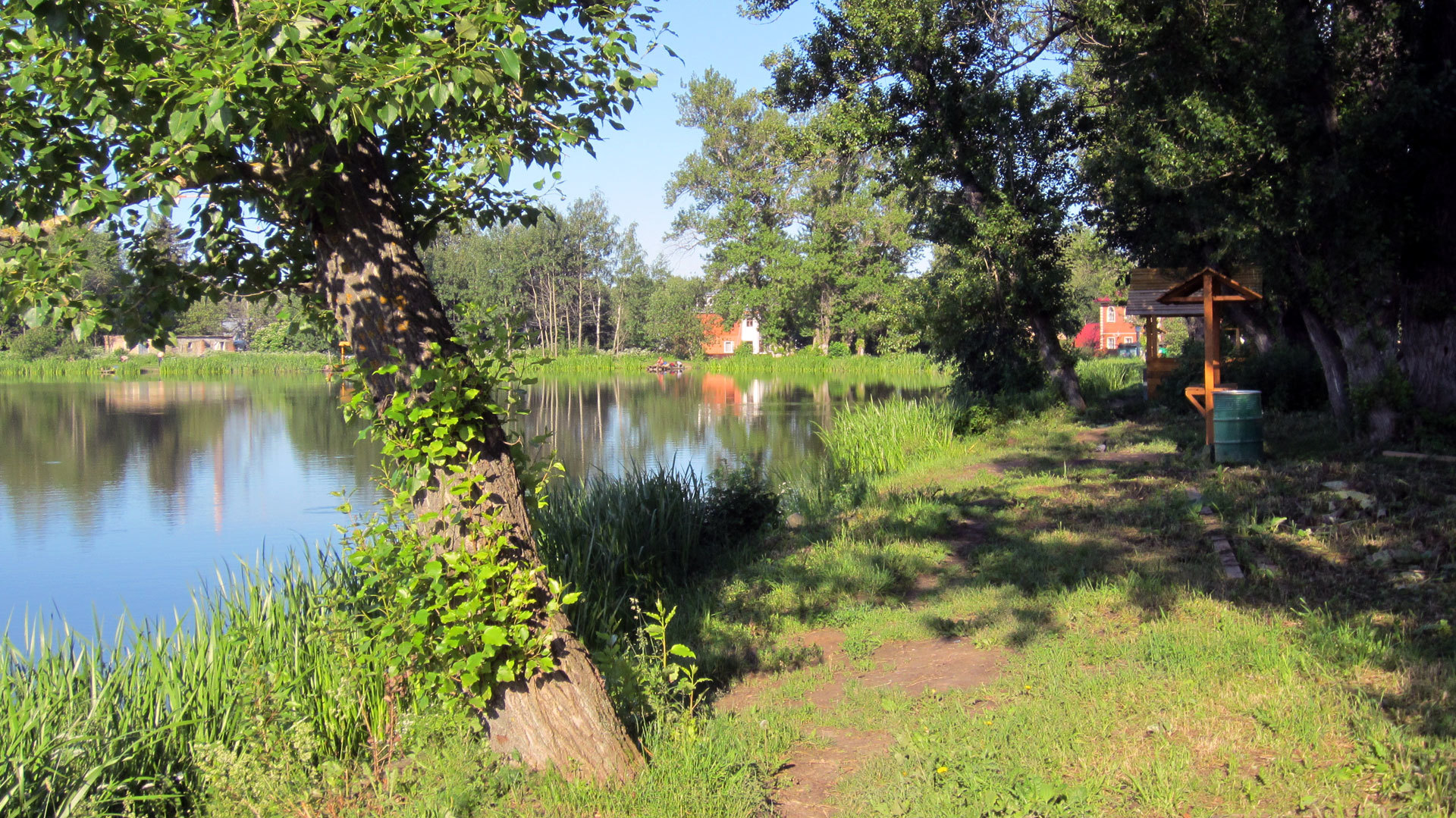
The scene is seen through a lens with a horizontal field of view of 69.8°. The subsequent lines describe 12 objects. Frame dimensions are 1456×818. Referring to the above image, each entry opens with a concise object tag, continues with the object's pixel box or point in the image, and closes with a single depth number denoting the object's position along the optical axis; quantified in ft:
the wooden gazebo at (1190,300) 43.80
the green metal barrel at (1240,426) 38.60
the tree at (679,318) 255.29
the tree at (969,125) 60.90
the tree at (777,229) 206.49
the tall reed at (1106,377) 88.23
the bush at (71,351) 197.16
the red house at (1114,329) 291.17
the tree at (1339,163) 38.09
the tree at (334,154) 11.46
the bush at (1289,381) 59.47
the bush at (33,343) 194.39
